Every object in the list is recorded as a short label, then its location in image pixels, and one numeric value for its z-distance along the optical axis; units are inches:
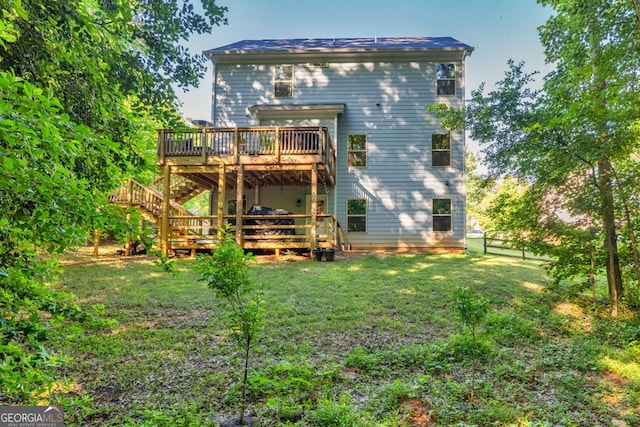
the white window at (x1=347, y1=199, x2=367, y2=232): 505.7
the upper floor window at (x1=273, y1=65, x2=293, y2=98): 524.7
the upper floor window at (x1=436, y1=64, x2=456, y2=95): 511.2
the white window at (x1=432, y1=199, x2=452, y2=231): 497.4
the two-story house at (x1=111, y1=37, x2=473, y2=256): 498.6
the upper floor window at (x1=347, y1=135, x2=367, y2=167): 513.7
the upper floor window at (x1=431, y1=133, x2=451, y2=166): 505.7
